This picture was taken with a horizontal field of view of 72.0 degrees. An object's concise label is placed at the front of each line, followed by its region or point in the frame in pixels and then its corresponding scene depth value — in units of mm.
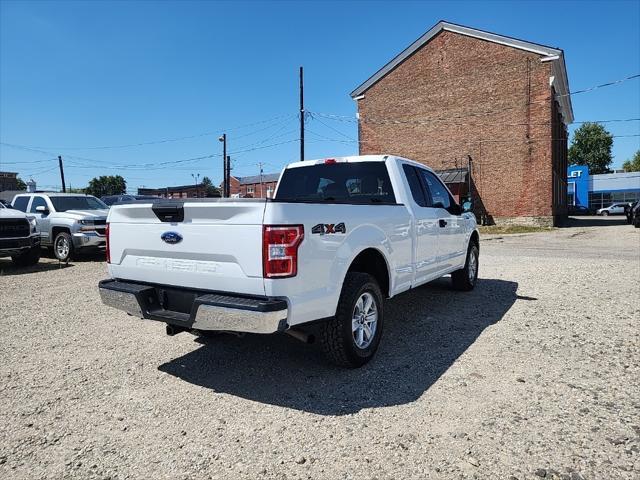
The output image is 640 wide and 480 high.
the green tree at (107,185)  95938
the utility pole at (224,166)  36444
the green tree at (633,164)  87938
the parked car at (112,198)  22336
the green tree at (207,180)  127956
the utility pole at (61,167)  48753
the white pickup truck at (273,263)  3049
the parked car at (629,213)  28094
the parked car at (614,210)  49906
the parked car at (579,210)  56875
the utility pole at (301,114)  25641
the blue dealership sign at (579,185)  59688
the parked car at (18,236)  9857
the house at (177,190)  68850
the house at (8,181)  93012
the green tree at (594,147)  79500
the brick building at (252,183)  87194
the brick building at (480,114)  25031
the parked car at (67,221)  11320
